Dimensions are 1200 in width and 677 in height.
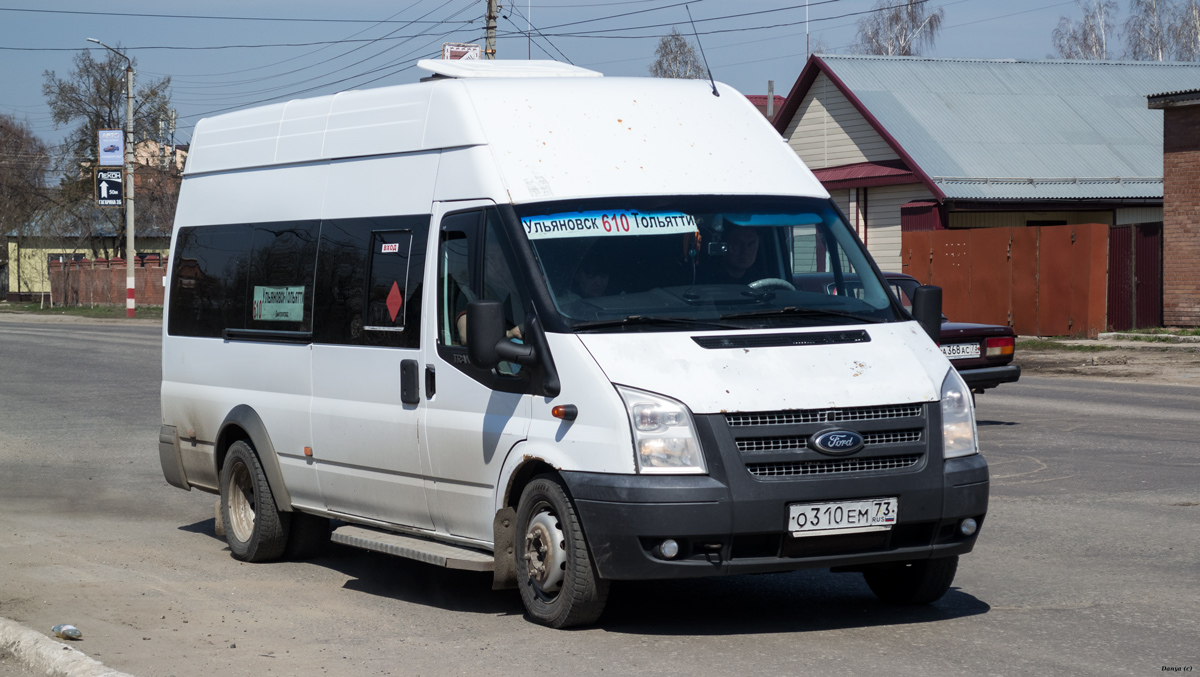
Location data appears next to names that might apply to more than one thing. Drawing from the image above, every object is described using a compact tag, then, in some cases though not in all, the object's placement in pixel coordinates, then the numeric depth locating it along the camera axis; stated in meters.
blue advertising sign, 54.88
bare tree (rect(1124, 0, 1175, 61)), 76.50
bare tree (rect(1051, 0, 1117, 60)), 77.69
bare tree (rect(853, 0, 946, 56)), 74.81
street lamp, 52.66
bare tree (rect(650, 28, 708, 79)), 75.44
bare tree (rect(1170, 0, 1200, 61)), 74.25
